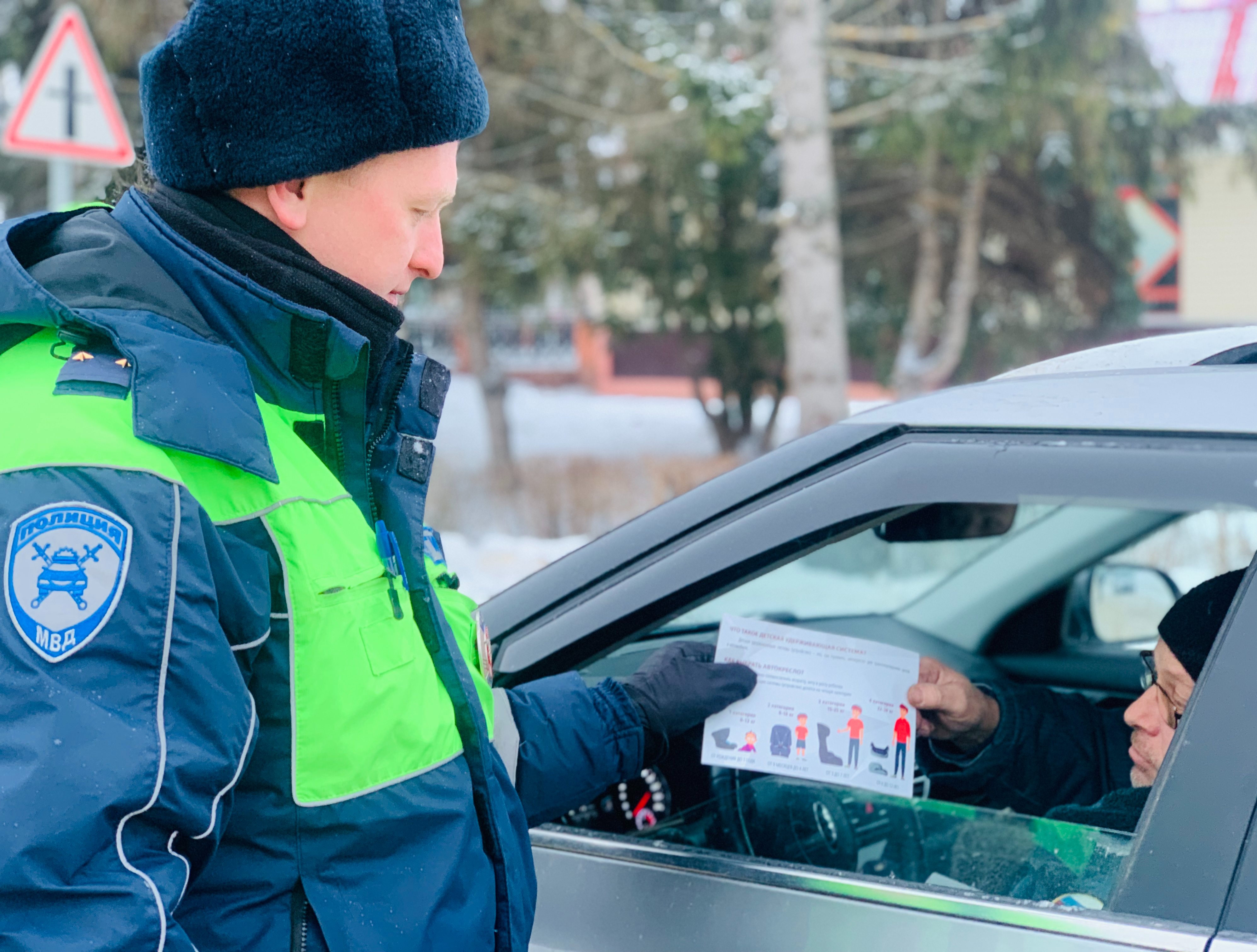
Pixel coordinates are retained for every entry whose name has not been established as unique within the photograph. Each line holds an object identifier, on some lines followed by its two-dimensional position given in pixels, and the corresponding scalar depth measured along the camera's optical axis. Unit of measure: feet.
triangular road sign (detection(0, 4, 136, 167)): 15.12
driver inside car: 5.50
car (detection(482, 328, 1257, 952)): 3.91
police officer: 2.94
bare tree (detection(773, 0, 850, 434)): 22.59
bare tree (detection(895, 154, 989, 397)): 30.27
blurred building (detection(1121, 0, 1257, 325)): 28.19
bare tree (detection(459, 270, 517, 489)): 34.04
